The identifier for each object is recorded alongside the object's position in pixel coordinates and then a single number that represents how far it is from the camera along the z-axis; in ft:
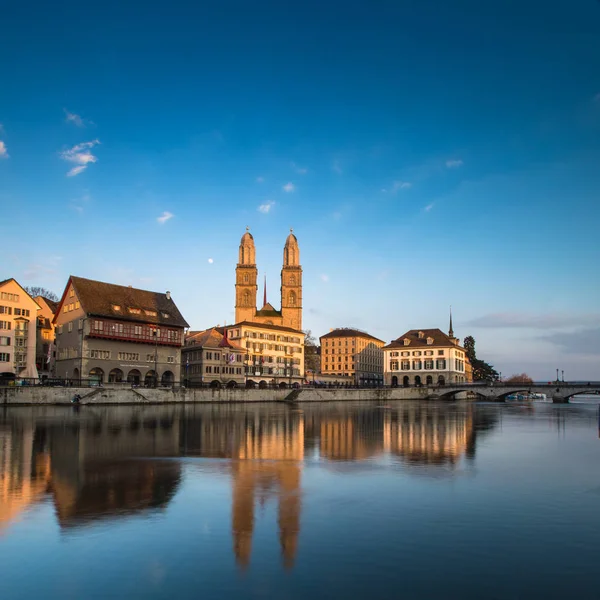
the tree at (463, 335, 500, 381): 525.75
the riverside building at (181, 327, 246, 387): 293.64
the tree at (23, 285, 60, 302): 362.37
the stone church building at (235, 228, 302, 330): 465.06
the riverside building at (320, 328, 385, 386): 503.20
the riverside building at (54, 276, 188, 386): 232.32
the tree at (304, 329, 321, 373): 575.79
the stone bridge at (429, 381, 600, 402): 304.91
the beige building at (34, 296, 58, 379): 271.08
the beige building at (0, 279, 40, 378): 226.99
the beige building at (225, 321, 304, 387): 337.72
